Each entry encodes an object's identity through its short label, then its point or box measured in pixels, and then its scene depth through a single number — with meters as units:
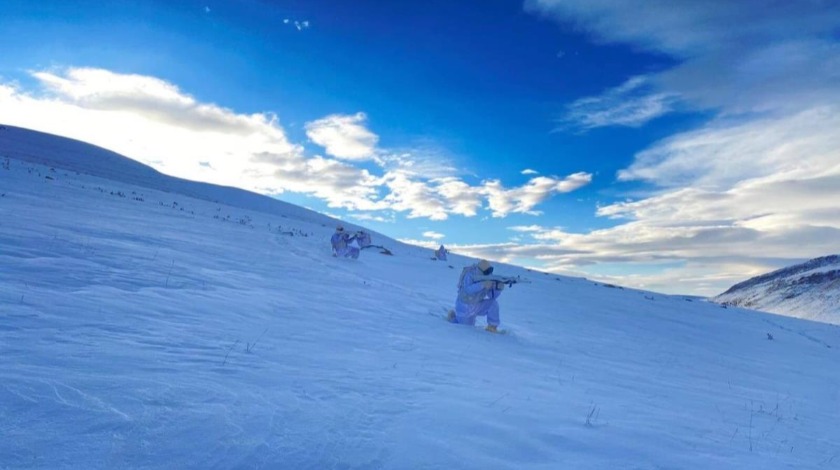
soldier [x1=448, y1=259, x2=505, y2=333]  10.30
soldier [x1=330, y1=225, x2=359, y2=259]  20.56
